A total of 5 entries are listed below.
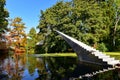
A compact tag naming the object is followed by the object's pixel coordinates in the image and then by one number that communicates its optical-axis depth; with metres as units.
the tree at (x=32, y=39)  26.96
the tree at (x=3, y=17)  15.22
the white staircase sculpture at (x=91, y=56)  5.45
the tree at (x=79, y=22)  18.38
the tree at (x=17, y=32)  25.29
